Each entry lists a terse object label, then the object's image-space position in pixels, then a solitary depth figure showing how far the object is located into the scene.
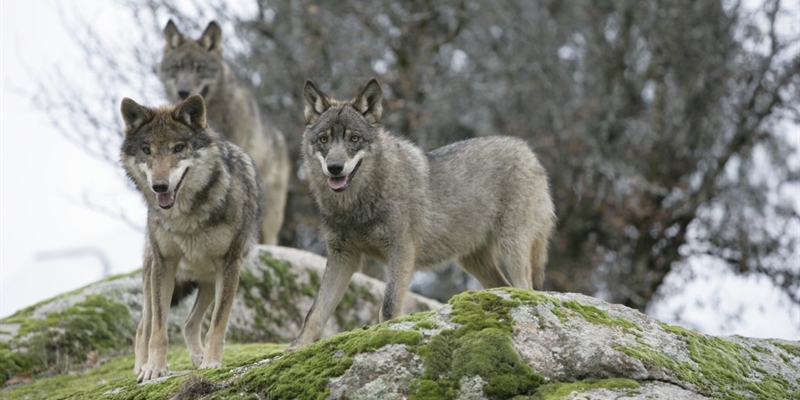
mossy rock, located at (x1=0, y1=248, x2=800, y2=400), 9.17
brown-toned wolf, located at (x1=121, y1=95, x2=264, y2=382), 13.62
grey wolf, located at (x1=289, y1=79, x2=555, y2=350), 14.48
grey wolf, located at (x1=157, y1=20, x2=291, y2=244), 24.86
